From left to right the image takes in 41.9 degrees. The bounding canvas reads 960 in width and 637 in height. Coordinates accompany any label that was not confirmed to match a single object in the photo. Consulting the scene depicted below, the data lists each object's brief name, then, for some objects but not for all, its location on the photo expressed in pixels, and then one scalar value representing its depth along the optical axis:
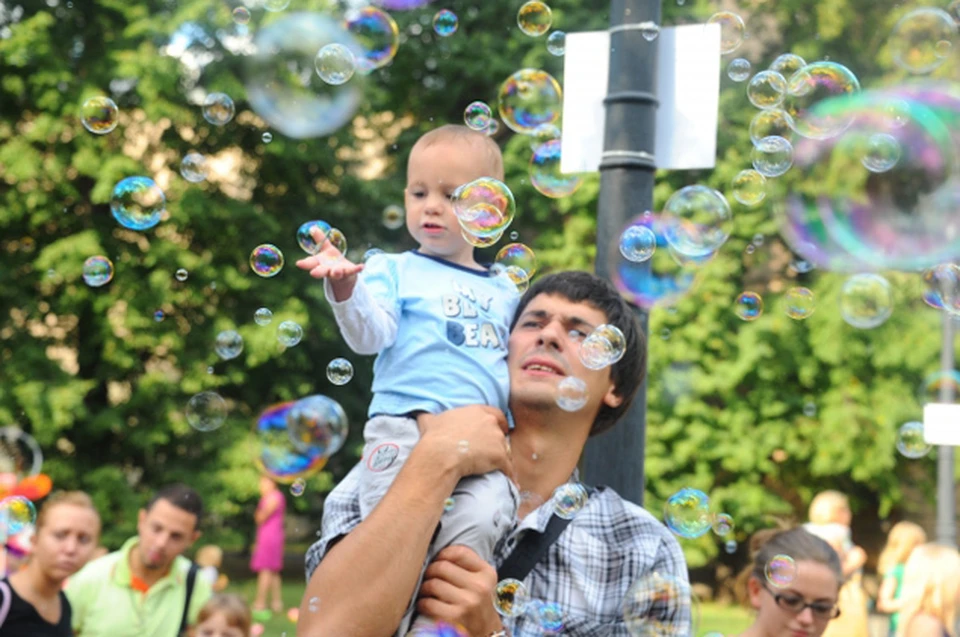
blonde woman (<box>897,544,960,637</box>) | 5.93
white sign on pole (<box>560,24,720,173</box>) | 3.48
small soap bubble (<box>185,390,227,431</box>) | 4.13
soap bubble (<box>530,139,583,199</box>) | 4.33
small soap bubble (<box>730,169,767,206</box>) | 4.30
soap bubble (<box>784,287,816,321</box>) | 4.32
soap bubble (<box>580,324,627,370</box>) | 2.71
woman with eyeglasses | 3.43
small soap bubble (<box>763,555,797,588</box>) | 3.41
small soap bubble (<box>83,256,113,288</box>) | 4.68
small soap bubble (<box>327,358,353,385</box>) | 3.53
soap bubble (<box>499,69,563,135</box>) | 4.42
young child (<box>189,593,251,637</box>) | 4.64
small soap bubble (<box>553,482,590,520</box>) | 2.53
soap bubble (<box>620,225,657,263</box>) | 3.38
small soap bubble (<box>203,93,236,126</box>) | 4.77
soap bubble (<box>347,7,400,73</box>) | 4.33
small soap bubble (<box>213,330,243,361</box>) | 3.99
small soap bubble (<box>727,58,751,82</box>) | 4.48
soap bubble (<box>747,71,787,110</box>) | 4.49
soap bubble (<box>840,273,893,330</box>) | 4.27
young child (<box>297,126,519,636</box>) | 2.47
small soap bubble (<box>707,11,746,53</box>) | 4.15
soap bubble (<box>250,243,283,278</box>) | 3.83
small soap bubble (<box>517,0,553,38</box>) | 4.47
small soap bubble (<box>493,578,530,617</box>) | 2.42
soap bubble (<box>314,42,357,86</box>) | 4.21
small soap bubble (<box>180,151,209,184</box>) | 4.64
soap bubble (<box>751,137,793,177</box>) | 4.37
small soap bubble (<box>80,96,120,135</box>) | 4.75
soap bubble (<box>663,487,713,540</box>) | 3.42
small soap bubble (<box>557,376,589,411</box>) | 2.64
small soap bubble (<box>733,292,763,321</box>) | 4.25
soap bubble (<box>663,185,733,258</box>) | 4.07
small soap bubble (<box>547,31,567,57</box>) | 4.22
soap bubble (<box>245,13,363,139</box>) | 5.38
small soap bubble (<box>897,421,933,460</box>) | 4.36
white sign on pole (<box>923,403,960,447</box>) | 5.75
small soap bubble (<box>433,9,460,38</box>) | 4.59
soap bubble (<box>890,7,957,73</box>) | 5.02
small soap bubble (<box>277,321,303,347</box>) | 3.58
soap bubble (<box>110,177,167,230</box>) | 4.38
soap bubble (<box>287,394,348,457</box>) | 3.49
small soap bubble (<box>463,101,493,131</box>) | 3.93
